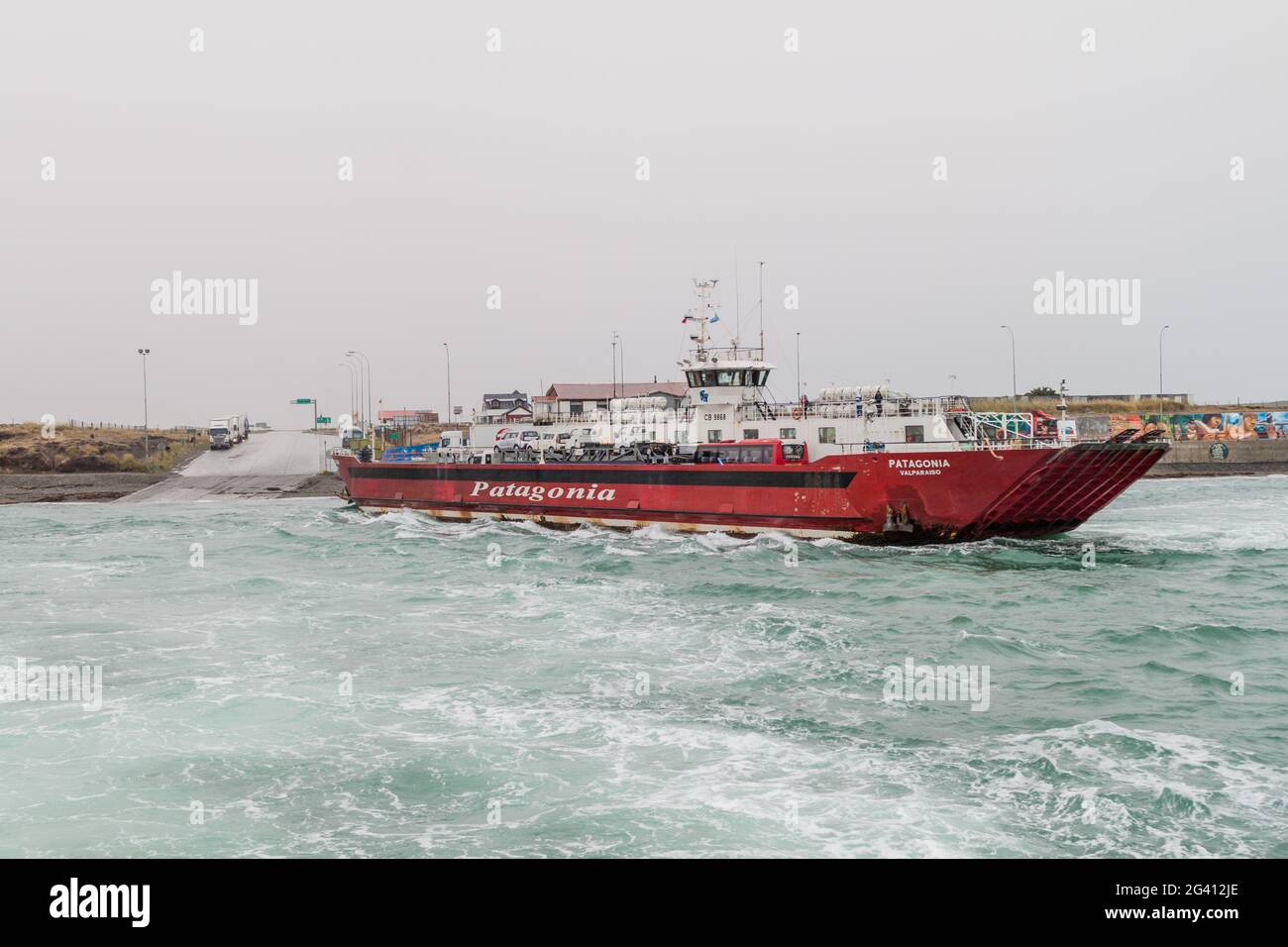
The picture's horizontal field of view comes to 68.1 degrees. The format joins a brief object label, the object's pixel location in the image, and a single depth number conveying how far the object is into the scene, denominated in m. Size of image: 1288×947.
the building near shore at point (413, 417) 132.54
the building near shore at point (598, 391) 97.56
